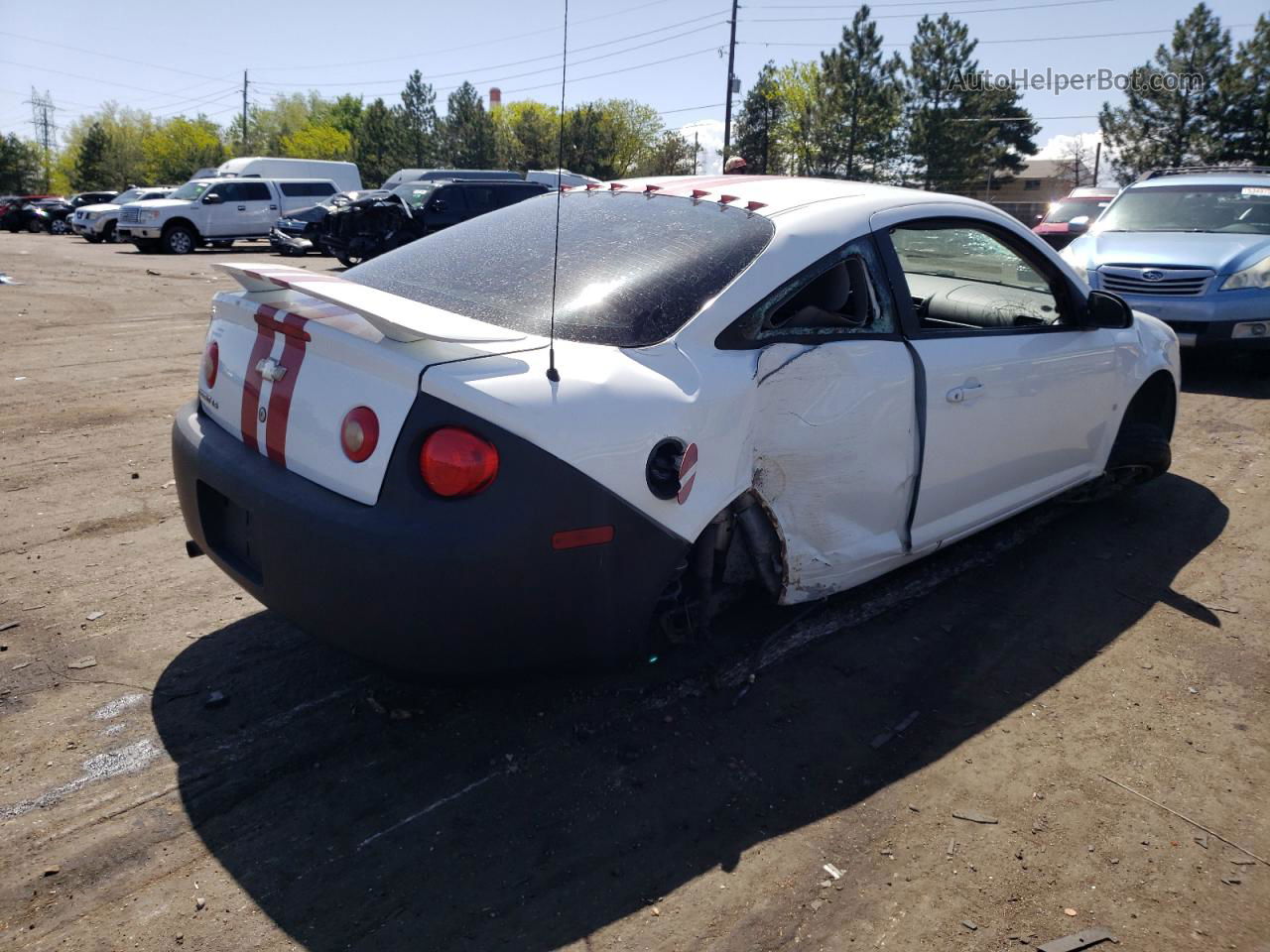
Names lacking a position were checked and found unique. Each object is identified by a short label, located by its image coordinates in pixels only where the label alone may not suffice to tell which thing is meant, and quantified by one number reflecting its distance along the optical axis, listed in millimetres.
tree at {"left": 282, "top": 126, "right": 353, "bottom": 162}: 90688
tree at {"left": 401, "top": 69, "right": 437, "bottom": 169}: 72000
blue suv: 7922
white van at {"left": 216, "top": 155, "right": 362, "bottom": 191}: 32000
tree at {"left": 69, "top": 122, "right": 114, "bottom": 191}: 77875
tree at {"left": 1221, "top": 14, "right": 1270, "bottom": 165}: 45969
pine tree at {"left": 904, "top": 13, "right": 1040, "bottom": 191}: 55594
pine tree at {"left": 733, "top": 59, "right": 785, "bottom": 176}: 61031
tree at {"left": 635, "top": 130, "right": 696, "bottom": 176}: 63500
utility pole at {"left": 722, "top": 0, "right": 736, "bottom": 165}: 41688
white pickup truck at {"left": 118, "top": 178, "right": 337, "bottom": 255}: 23906
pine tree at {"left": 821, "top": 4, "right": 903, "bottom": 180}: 56031
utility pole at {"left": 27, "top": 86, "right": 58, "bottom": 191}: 111188
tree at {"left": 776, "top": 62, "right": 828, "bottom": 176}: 58031
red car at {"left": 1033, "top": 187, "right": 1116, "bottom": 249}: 15586
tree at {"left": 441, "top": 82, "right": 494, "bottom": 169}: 69750
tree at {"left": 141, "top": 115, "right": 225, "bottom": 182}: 86562
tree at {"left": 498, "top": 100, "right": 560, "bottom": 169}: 59812
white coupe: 2363
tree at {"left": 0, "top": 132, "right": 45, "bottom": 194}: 71438
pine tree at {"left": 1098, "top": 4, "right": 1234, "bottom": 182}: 47594
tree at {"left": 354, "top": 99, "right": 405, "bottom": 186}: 72000
